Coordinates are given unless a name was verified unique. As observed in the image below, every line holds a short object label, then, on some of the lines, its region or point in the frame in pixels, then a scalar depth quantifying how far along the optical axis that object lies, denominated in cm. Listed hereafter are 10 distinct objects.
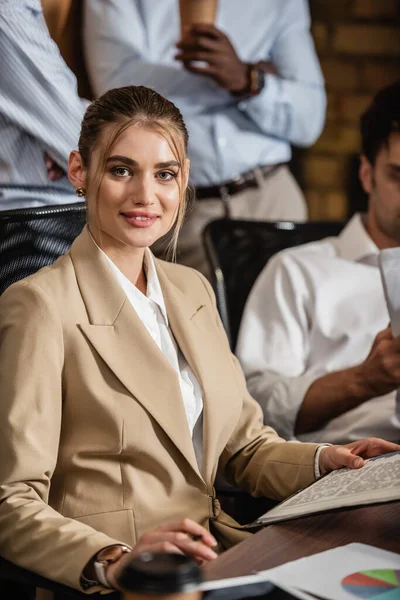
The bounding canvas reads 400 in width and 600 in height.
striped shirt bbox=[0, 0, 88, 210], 225
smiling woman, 179
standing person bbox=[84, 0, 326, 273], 295
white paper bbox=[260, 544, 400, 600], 161
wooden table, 165
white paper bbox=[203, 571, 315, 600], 159
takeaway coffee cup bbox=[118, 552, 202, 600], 145
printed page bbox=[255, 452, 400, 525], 176
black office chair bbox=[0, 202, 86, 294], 203
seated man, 235
